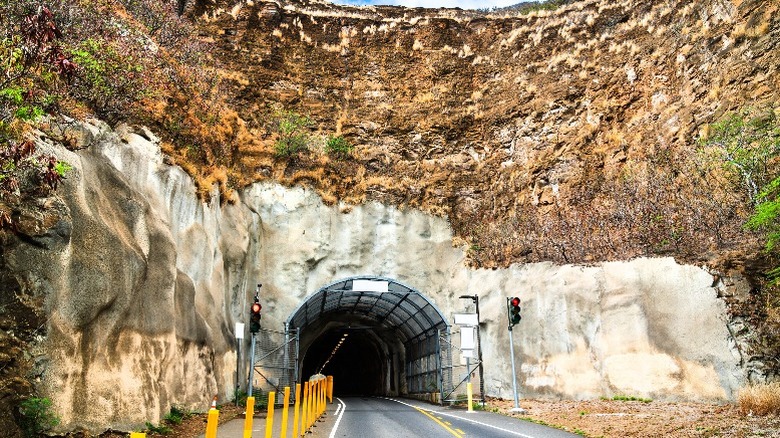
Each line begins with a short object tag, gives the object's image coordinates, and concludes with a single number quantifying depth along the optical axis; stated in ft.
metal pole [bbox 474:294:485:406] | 71.22
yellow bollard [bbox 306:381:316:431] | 47.57
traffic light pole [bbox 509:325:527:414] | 57.52
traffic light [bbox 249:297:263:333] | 52.70
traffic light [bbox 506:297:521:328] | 59.98
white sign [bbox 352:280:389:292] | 84.79
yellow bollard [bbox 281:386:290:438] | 33.91
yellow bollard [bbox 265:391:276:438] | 28.69
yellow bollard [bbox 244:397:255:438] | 24.98
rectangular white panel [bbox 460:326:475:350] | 69.26
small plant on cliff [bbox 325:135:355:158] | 105.40
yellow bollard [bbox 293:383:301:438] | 37.10
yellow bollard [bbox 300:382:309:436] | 42.55
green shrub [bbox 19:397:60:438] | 28.63
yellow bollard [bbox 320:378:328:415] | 64.03
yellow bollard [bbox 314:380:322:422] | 57.63
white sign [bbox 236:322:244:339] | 61.72
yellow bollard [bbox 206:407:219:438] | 17.42
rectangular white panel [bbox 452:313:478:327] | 71.41
